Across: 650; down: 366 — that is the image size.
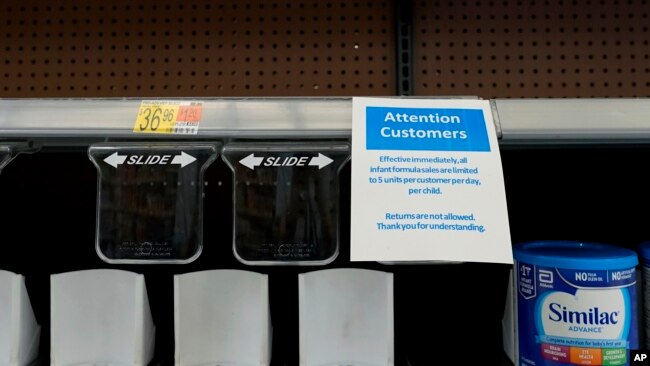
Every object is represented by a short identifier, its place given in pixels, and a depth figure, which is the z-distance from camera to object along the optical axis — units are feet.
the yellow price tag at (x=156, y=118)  2.10
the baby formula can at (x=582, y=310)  2.20
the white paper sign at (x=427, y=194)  1.86
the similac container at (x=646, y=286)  2.43
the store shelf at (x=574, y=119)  2.07
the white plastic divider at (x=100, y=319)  2.64
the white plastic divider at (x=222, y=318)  2.63
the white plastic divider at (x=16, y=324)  2.60
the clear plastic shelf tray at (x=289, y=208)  2.63
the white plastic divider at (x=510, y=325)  2.56
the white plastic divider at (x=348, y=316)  2.60
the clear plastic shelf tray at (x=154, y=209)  2.67
